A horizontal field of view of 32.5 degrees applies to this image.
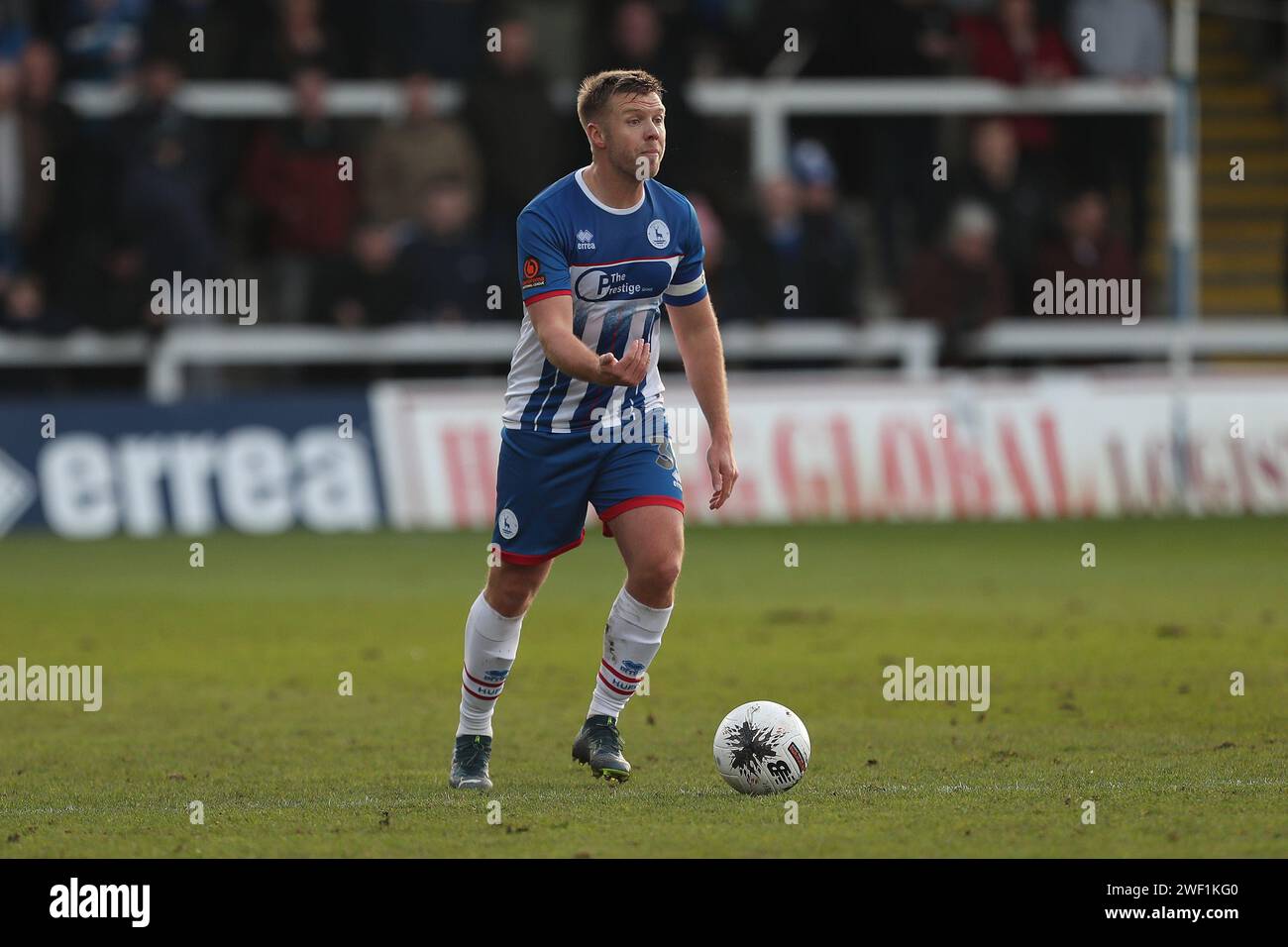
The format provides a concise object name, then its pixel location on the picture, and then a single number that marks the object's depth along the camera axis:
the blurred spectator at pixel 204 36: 18.25
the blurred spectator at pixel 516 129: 18.17
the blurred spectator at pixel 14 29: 19.05
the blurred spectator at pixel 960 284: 19.05
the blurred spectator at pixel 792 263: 18.75
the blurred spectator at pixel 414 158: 18.33
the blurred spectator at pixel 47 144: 17.84
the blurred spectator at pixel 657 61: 18.08
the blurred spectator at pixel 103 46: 18.56
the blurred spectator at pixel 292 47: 18.78
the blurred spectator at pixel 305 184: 18.33
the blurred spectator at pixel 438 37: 19.06
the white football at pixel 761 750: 7.33
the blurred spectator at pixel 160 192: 17.69
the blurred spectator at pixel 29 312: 18.17
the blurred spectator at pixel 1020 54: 20.19
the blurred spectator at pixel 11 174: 18.00
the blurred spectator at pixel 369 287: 18.39
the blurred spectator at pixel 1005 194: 19.33
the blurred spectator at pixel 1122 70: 19.91
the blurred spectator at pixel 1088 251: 19.08
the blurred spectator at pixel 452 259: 18.06
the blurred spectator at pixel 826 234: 18.97
